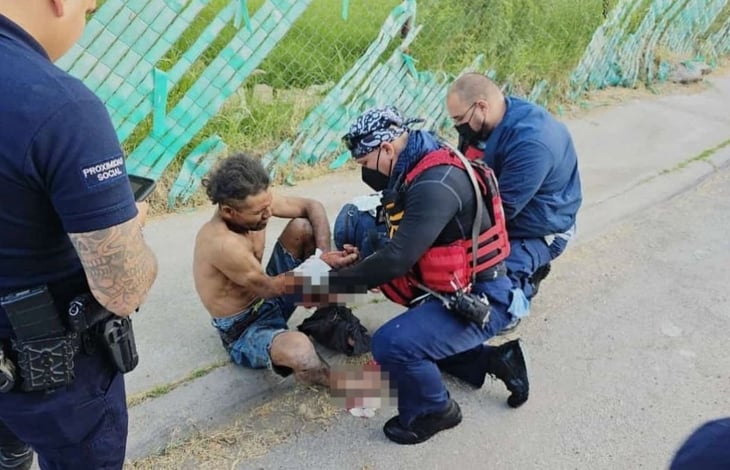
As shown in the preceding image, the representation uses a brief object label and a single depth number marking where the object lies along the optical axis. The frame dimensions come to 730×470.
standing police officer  1.40
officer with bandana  2.67
